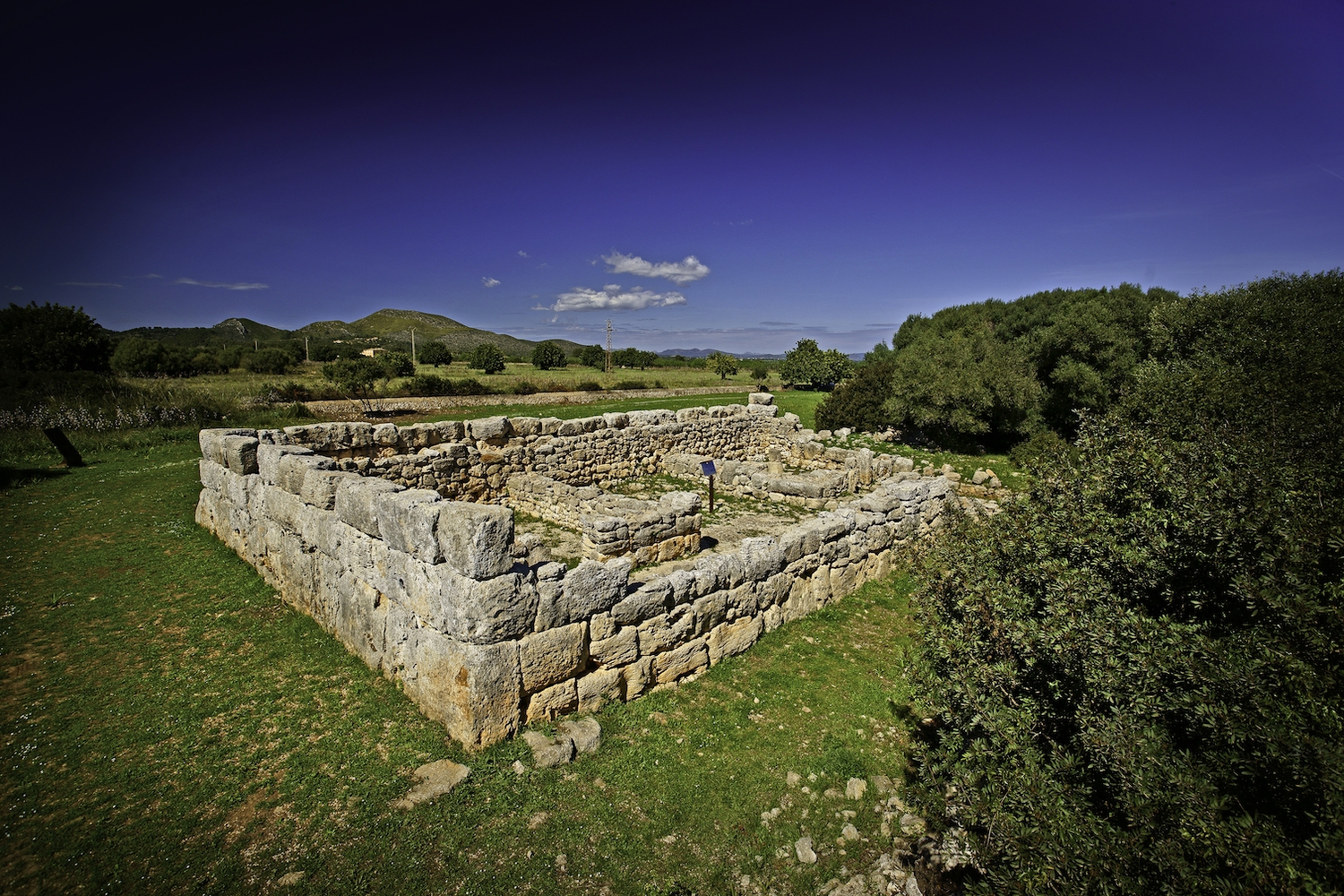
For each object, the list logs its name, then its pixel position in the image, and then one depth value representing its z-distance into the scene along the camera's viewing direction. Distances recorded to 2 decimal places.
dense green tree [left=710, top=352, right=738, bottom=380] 65.66
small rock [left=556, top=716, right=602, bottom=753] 5.72
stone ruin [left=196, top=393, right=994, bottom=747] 5.57
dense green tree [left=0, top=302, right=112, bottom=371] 30.34
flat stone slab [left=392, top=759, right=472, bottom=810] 4.98
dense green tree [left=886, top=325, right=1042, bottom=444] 20.97
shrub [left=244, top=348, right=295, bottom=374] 50.72
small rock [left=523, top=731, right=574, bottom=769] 5.46
